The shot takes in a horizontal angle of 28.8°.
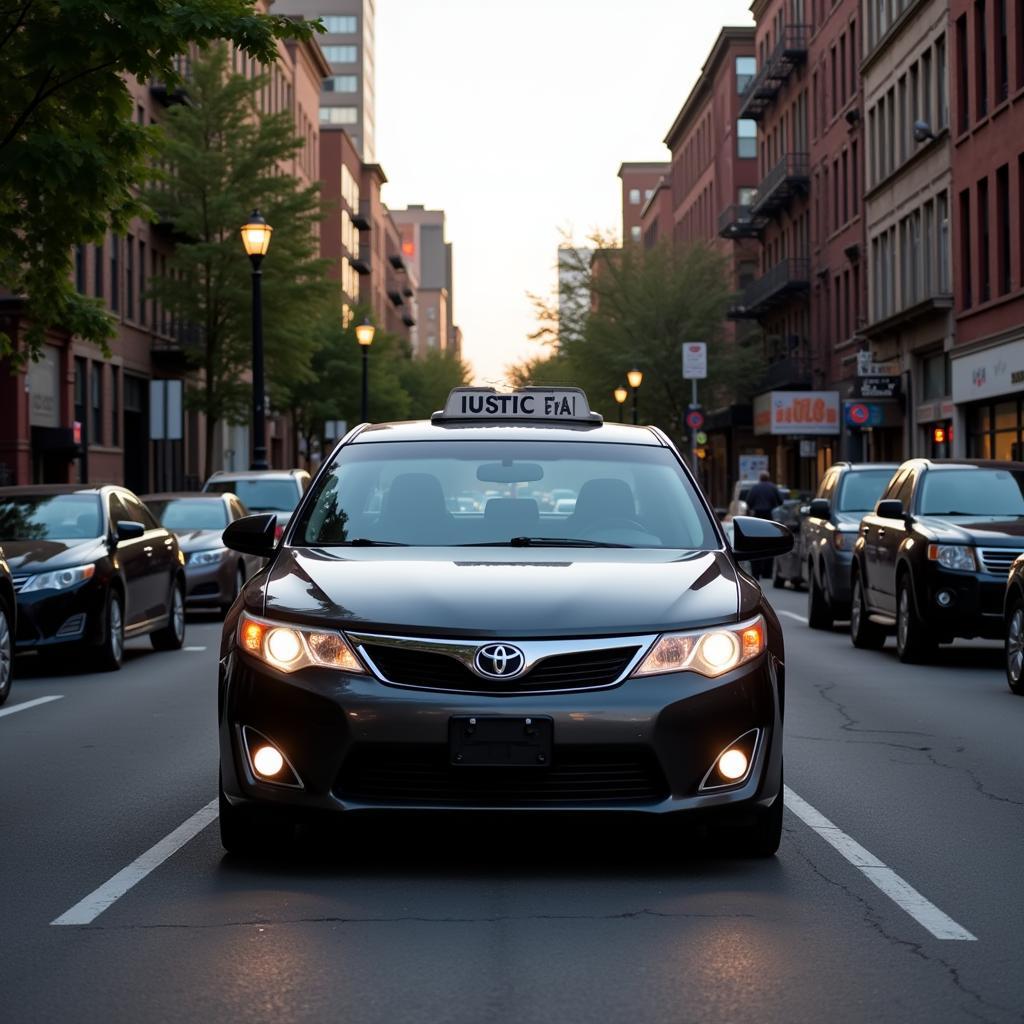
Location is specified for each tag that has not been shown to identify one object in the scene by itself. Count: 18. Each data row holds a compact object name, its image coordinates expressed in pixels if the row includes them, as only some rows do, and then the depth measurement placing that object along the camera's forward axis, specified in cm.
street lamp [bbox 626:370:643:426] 5872
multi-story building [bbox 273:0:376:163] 16012
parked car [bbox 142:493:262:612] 2258
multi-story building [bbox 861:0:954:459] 4634
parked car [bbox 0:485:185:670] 1594
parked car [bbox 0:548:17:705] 1373
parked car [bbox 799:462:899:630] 2050
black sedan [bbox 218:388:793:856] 666
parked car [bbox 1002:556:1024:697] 1424
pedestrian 3294
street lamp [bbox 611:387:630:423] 6981
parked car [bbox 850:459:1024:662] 1639
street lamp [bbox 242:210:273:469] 3216
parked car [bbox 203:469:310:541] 2784
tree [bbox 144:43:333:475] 4919
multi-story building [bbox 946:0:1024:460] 3919
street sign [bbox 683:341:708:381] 5322
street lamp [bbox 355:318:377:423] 4516
